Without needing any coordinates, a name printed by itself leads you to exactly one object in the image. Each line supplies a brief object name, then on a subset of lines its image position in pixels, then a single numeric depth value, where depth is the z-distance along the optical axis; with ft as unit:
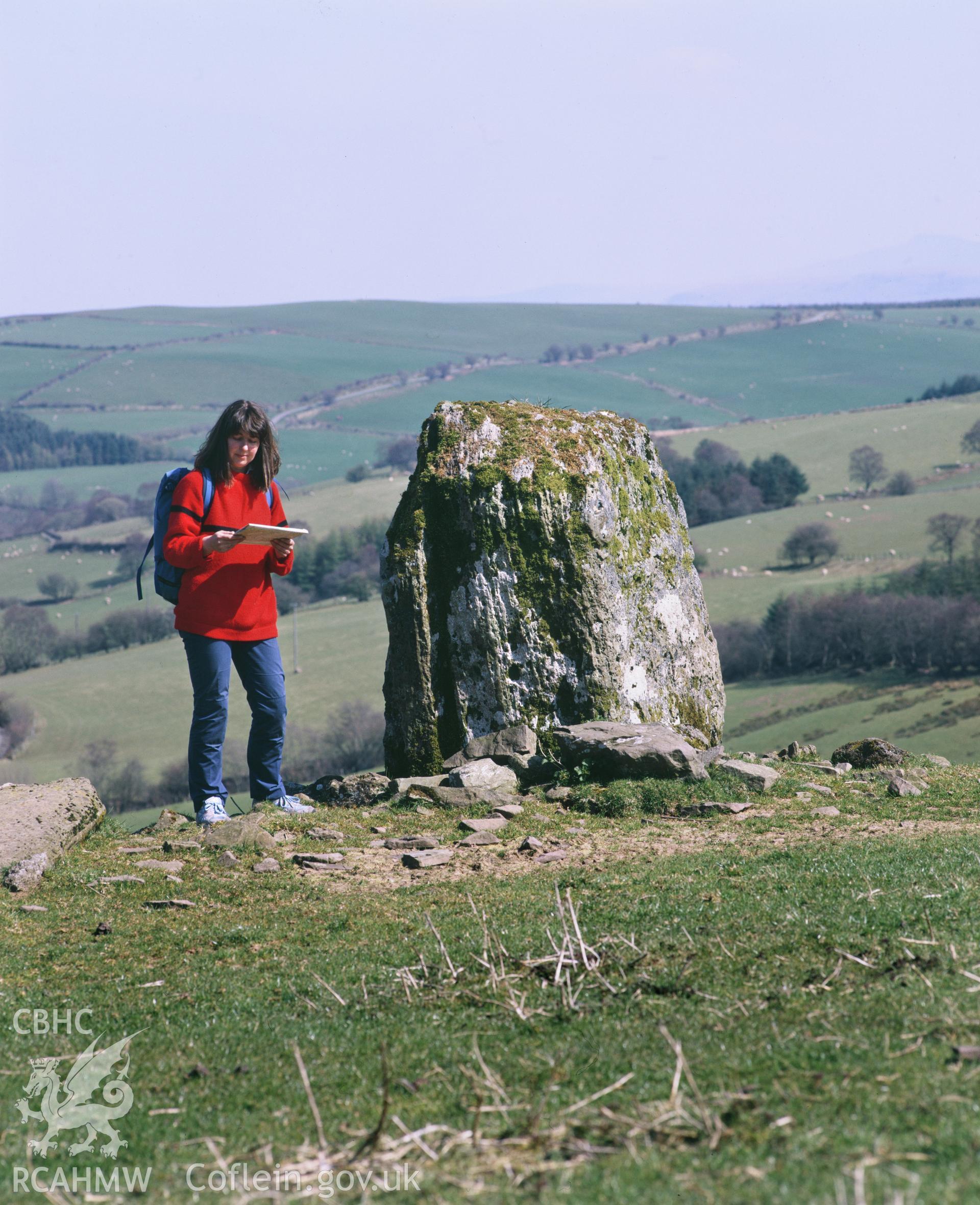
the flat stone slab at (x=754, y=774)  40.06
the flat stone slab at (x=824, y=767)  43.78
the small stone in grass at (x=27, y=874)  30.96
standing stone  44.50
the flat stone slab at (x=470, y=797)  39.55
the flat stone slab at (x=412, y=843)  34.76
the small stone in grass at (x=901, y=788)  39.50
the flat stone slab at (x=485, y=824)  36.42
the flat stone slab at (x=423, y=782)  41.24
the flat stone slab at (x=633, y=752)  40.04
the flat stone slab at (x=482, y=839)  34.83
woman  35.37
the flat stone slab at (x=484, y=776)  40.93
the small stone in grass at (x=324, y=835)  35.70
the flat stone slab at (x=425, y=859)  32.78
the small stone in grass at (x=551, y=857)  32.58
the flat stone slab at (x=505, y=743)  42.93
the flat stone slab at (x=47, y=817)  33.71
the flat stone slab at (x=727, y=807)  37.68
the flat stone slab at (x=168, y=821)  38.58
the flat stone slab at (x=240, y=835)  34.53
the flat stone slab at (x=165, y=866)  32.22
